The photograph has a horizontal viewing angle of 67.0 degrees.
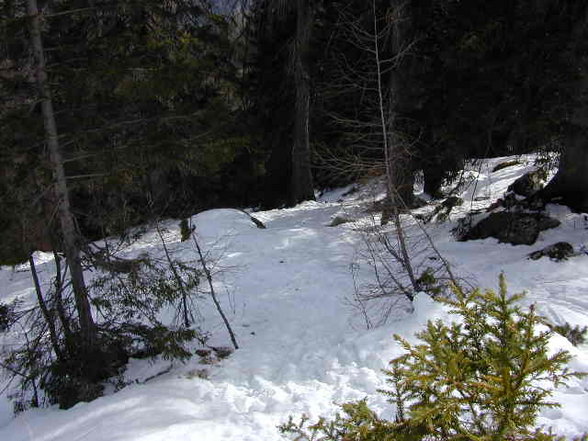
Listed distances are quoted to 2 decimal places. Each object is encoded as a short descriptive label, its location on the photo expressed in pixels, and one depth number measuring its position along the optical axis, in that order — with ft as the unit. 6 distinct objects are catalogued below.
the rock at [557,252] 21.88
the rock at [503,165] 47.92
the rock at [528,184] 30.01
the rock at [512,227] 25.41
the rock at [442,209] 32.40
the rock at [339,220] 37.32
